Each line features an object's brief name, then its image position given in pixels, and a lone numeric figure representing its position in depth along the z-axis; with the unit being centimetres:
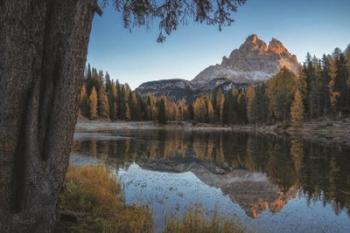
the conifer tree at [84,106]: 9606
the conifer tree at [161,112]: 11188
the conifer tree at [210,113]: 11631
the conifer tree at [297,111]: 6788
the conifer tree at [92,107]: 9573
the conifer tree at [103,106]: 10081
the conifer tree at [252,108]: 9331
